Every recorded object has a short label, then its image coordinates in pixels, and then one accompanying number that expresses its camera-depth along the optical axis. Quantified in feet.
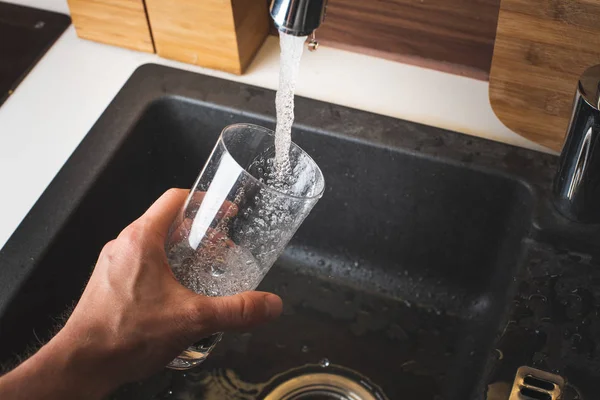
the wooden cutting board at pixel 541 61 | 2.60
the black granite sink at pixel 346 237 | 2.70
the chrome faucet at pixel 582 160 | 2.40
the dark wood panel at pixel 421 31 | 3.17
